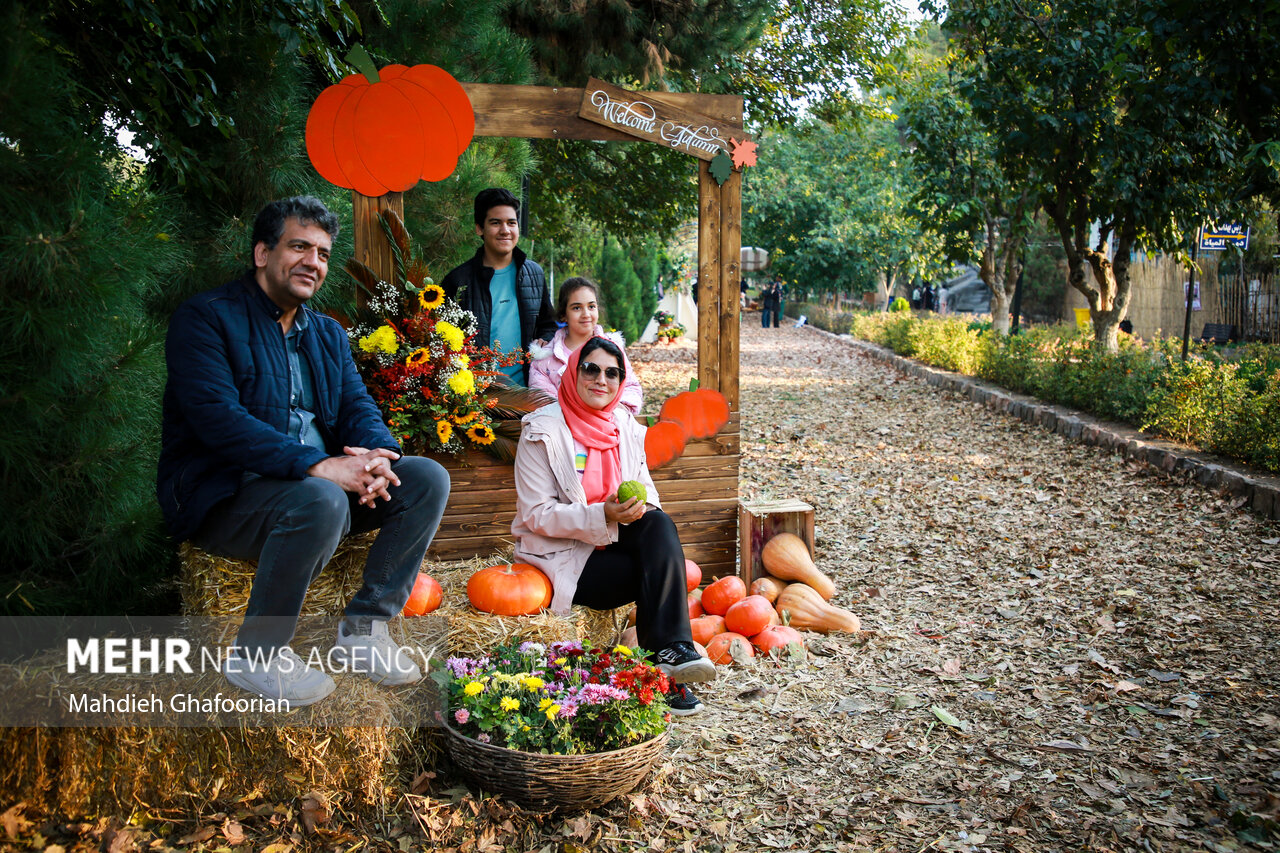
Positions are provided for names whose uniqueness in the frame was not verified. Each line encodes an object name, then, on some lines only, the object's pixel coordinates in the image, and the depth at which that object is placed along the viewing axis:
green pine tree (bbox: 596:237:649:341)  18.28
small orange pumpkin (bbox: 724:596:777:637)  4.01
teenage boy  4.32
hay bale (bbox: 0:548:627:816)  2.34
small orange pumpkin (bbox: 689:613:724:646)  3.95
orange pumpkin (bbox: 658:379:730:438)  4.51
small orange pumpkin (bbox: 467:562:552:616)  3.18
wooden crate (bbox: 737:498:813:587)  4.53
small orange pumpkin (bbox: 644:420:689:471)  4.44
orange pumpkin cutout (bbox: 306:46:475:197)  3.86
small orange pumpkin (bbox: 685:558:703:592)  4.22
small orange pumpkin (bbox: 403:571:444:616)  3.20
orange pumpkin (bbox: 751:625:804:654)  3.94
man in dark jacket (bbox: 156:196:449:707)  2.55
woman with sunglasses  3.23
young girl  4.17
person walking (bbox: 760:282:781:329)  30.20
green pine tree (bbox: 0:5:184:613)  2.47
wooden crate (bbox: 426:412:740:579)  4.23
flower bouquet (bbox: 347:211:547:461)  3.89
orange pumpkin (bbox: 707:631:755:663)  3.84
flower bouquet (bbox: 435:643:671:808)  2.53
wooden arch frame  4.14
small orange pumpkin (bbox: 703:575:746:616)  4.21
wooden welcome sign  4.19
